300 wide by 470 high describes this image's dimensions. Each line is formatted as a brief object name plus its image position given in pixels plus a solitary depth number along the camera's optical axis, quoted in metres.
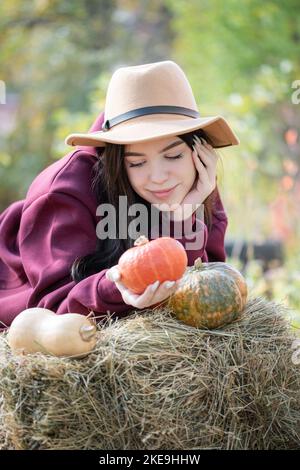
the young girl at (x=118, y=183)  3.18
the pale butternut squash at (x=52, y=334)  2.62
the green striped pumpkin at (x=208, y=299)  2.89
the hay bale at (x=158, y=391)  2.52
